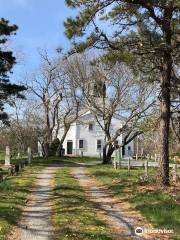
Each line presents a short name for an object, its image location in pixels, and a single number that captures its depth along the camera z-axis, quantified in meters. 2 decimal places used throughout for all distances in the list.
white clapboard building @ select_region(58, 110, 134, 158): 78.94
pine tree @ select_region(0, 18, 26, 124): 33.94
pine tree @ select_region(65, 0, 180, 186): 19.58
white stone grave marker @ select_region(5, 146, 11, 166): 37.92
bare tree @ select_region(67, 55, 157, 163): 42.78
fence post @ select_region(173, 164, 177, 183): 21.47
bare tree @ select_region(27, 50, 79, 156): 55.63
